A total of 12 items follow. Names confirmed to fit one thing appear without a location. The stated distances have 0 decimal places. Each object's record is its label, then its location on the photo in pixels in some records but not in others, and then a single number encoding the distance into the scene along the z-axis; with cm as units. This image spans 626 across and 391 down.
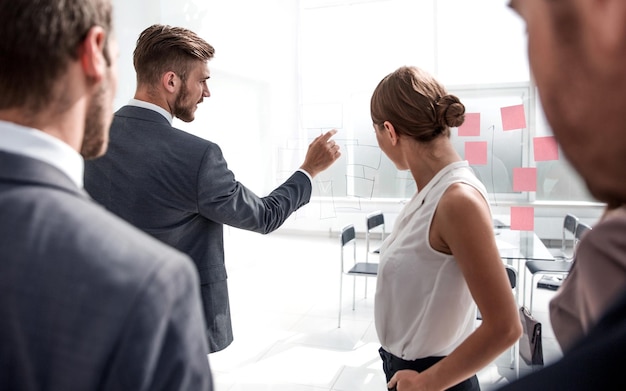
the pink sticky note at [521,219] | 291
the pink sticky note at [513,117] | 274
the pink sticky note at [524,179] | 290
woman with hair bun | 109
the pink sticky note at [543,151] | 281
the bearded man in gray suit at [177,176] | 168
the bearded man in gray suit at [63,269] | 50
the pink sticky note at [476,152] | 298
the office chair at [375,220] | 394
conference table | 294
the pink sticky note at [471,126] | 311
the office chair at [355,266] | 355
